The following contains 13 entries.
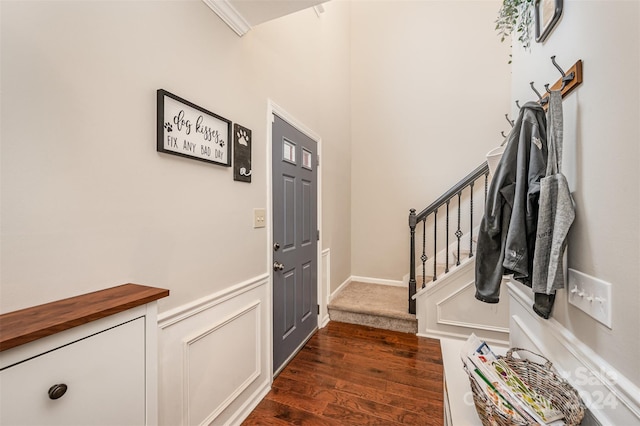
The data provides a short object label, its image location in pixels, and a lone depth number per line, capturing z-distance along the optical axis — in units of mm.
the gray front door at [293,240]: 2070
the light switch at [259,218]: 1790
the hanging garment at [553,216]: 849
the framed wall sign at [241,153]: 1585
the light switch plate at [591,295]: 736
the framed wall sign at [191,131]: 1151
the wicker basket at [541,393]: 765
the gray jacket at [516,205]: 998
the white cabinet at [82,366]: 590
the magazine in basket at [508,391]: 786
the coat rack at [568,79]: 865
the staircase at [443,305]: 2555
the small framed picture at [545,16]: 1000
